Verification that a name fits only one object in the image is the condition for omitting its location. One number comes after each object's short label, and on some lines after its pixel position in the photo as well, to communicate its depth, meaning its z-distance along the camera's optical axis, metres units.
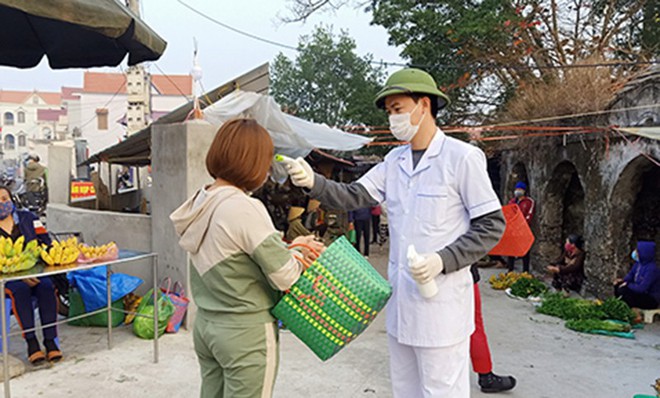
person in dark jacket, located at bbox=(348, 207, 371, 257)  11.21
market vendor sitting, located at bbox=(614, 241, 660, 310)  6.23
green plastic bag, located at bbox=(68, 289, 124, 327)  5.15
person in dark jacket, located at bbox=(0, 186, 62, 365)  4.26
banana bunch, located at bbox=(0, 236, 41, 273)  3.65
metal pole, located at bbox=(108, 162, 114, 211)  11.91
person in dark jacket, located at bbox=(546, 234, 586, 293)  7.82
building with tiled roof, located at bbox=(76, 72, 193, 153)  46.19
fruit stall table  3.39
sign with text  13.77
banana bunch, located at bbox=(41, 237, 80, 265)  3.98
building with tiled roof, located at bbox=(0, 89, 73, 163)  63.41
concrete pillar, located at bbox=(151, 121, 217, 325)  5.19
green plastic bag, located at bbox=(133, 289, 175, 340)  4.90
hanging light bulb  6.30
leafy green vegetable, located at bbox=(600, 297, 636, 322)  6.19
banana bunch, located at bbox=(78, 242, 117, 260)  4.18
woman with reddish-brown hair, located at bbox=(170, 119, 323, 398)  1.95
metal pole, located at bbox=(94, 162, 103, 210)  9.93
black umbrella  3.01
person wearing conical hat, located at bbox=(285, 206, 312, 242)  7.32
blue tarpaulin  4.90
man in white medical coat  2.12
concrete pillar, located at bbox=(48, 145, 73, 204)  8.98
